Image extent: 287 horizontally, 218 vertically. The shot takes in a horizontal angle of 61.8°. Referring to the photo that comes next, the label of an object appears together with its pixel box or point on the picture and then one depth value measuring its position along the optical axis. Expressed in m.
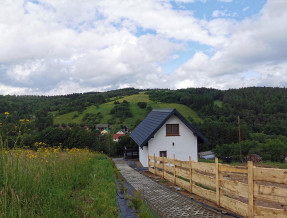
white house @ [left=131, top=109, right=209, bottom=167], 20.04
